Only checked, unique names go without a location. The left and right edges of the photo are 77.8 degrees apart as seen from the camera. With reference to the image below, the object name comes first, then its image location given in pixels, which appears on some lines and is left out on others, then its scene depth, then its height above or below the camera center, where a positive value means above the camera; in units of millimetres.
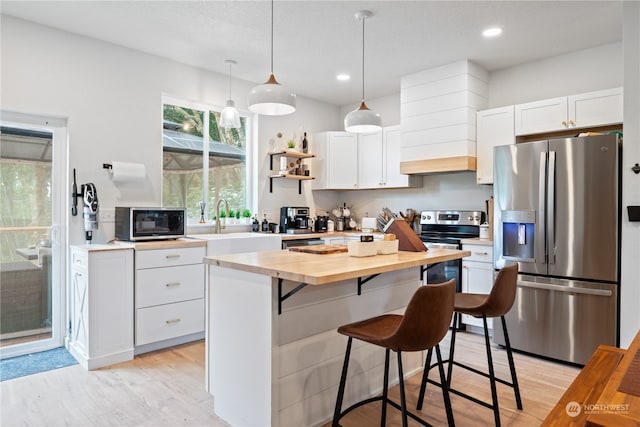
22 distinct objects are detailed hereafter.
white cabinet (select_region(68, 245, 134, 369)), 3021 -746
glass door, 3242 -187
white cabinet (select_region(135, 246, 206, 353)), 3291 -745
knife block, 2703 -171
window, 4227 +576
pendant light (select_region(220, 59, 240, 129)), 3891 +921
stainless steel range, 3982 -223
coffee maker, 4918 -95
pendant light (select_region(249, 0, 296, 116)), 2408 +709
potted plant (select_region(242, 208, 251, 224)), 4750 -56
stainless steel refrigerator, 2924 -216
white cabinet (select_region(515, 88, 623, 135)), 3322 +894
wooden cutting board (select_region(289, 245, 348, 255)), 2519 -247
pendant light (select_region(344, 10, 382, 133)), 2967 +696
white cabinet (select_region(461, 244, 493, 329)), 3738 -574
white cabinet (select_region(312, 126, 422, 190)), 5062 +679
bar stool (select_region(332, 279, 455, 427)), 1662 -508
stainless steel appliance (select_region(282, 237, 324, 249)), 4507 -356
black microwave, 3410 -108
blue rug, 2922 -1192
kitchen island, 1953 -650
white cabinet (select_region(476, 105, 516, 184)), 3875 +778
